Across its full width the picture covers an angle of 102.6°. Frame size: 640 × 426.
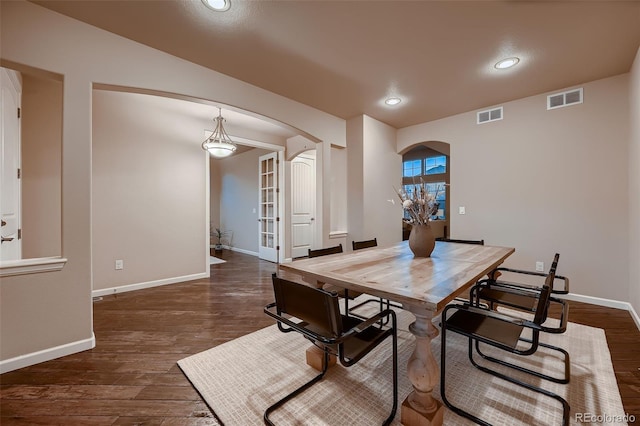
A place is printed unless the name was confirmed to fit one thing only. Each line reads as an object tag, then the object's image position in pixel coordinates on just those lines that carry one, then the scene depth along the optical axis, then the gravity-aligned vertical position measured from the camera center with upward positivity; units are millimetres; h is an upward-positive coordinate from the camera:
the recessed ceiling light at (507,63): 2569 +1530
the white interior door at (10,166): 2221 +467
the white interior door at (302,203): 5723 +241
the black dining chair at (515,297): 1666 -683
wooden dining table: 1227 -378
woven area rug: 1402 -1103
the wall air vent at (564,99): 3105 +1400
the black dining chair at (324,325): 1175 -545
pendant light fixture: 3732 +1035
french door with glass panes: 5543 +148
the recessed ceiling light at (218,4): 1844 +1536
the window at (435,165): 8305 +1577
